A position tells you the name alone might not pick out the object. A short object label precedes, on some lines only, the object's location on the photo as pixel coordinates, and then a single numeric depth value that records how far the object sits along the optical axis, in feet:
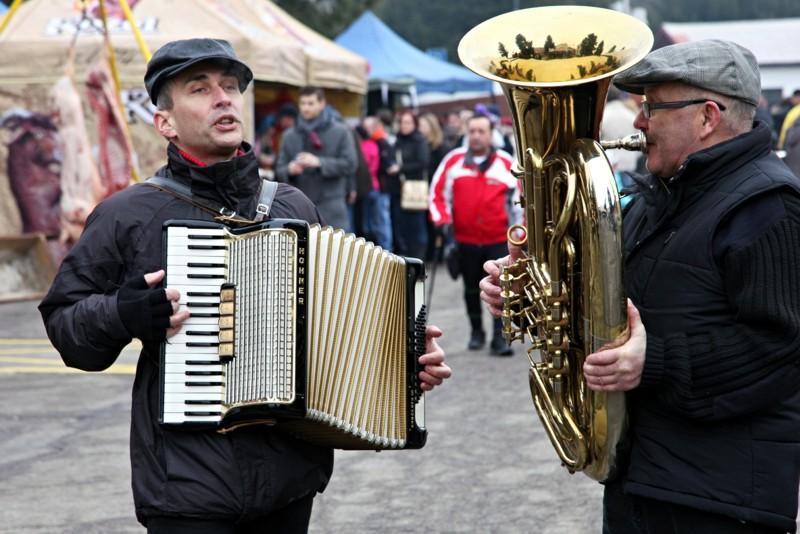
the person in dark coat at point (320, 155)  35.12
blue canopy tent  76.23
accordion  10.52
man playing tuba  10.21
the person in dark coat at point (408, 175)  54.08
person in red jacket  31.50
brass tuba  10.18
